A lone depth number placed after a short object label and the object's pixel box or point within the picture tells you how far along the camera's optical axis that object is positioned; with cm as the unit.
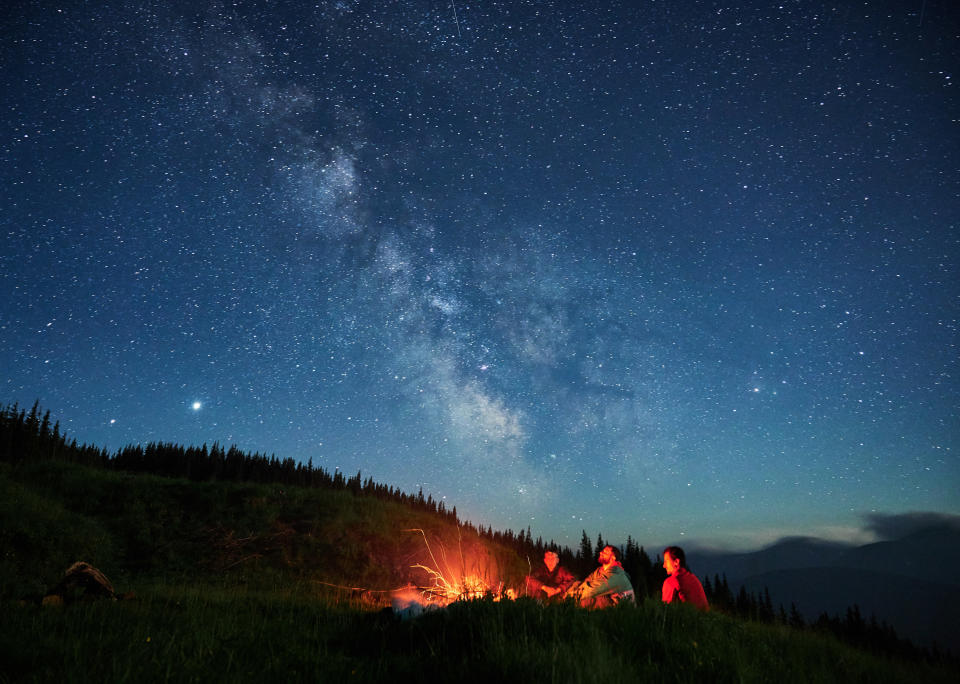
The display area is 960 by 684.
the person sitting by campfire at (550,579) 1060
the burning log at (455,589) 713
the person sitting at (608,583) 831
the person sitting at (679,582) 808
